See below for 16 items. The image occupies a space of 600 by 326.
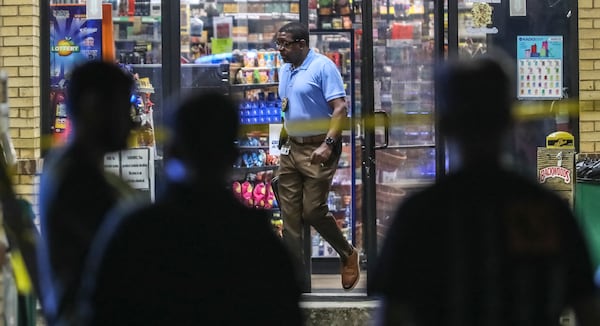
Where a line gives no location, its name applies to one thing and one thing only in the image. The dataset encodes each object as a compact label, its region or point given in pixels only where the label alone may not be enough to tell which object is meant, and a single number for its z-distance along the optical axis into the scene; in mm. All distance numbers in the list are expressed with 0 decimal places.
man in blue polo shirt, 14719
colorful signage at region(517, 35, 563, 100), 15336
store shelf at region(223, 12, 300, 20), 17953
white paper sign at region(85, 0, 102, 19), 16062
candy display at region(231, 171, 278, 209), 17453
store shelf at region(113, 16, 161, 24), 16641
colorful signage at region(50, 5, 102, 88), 15867
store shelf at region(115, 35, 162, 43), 16609
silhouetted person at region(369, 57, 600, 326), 5973
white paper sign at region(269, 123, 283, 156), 16500
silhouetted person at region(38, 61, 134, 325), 6945
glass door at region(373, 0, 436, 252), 16359
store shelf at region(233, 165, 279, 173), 17391
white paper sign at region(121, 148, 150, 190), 15501
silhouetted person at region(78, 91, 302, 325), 6133
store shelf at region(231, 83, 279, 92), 17500
